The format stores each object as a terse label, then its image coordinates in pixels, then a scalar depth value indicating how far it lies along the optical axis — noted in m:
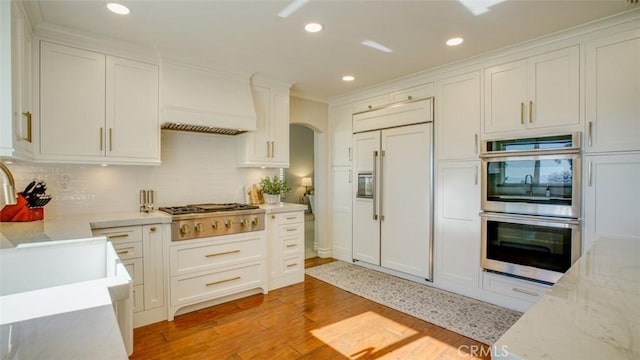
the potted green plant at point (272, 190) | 3.83
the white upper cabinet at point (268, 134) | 3.76
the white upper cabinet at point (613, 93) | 2.36
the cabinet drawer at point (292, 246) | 3.70
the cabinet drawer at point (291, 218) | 3.66
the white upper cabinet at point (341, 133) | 4.61
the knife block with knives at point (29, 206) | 2.23
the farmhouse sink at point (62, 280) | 0.87
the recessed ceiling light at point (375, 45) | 2.85
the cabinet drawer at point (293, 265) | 3.71
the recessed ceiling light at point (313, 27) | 2.50
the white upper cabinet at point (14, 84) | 1.76
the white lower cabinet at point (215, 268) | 2.89
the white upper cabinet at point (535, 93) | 2.65
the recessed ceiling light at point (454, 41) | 2.79
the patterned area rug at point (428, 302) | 2.66
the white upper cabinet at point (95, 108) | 2.53
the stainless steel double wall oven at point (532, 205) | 2.59
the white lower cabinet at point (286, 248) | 3.60
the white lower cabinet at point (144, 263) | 2.61
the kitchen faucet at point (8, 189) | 1.41
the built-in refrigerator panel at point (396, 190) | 3.67
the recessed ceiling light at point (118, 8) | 2.20
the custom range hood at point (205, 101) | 3.08
